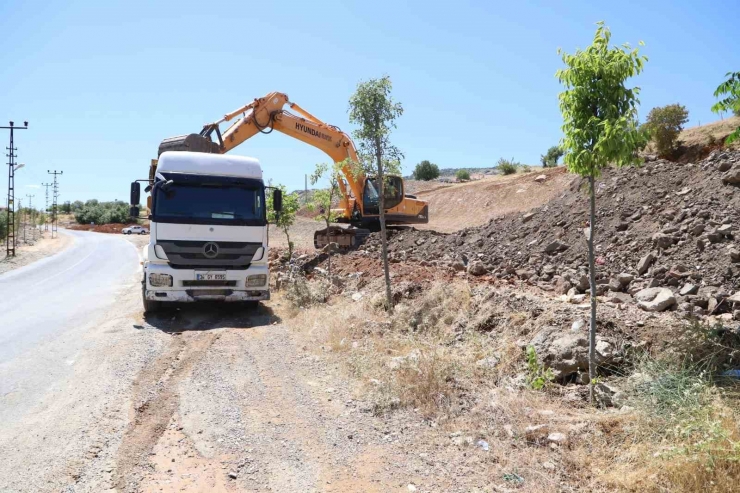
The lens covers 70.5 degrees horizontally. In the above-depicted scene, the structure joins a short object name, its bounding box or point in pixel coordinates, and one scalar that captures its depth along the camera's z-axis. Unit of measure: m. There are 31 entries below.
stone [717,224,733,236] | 8.60
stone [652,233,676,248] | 9.30
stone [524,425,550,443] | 4.68
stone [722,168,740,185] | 10.24
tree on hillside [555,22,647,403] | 4.75
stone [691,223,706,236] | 9.08
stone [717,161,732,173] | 10.91
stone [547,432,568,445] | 4.55
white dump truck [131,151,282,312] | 10.18
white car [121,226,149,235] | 62.31
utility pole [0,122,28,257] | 31.39
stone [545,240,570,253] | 11.62
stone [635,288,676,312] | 6.82
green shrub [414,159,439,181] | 57.91
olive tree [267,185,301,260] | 18.86
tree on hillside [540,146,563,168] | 45.03
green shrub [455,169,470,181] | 55.41
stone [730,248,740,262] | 7.75
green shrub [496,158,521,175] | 45.56
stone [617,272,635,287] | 8.45
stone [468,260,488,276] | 11.55
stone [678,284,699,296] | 7.28
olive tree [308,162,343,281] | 15.24
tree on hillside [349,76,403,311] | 9.73
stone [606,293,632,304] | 7.68
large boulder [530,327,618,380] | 5.73
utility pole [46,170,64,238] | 67.37
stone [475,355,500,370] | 6.45
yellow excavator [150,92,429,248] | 16.44
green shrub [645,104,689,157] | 22.94
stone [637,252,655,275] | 8.82
